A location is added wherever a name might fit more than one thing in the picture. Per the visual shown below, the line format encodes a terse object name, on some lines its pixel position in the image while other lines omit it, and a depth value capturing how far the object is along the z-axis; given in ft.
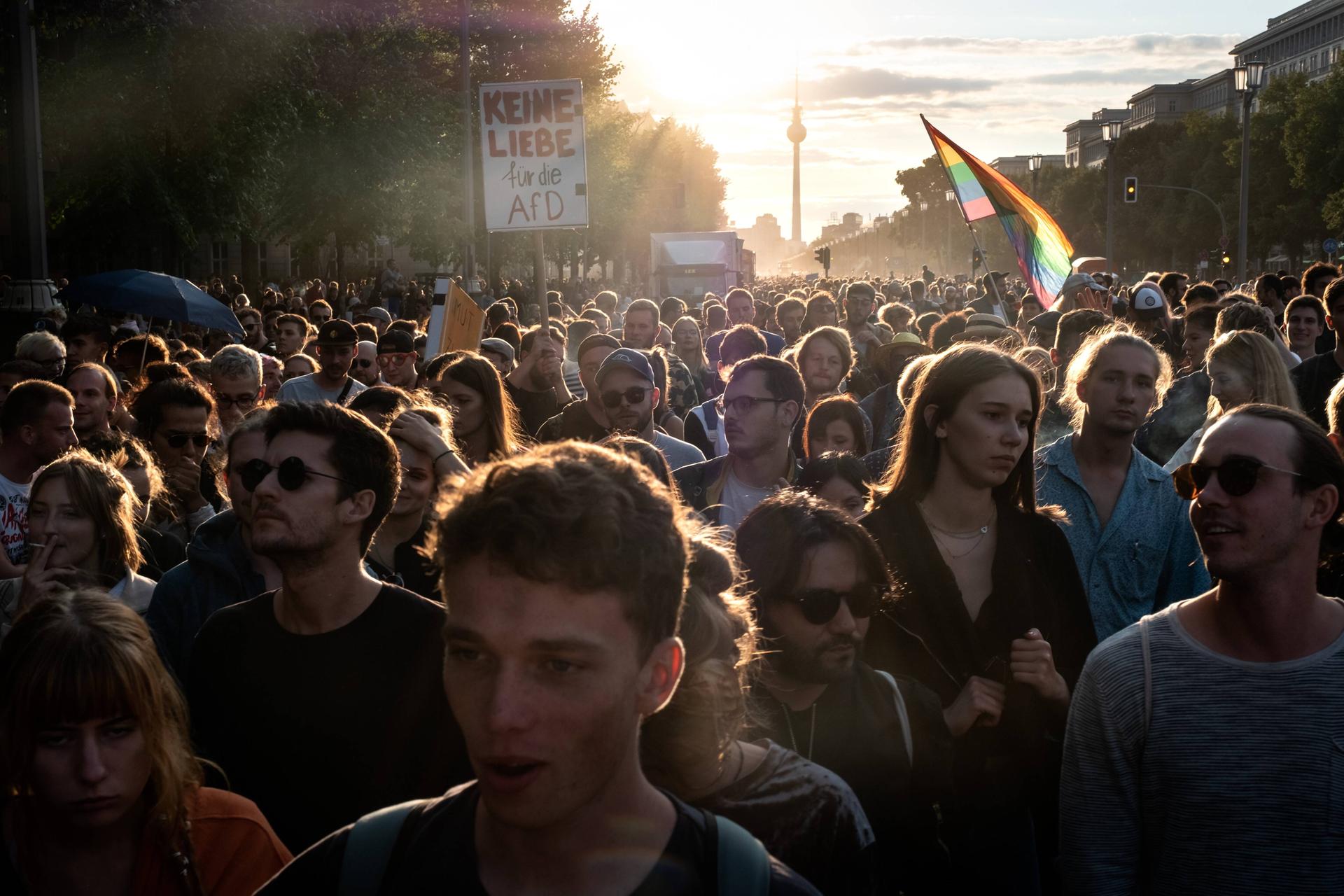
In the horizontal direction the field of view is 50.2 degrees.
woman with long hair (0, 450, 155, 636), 14.35
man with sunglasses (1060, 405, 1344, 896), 9.35
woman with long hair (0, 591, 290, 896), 8.93
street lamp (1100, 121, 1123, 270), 135.13
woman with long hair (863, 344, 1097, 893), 12.29
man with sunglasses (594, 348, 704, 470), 20.49
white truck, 133.69
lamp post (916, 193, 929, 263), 409.69
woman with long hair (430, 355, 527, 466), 19.80
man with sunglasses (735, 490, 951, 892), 10.21
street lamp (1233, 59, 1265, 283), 109.29
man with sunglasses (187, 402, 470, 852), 10.44
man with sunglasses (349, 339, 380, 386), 30.58
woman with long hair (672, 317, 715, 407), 39.93
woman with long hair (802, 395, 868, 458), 19.90
